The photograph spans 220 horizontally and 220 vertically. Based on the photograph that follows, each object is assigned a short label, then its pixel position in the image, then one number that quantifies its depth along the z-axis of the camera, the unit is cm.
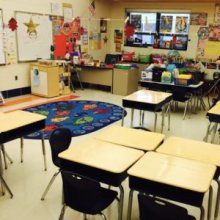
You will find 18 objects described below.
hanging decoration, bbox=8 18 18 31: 638
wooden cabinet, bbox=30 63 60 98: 711
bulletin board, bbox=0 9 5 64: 648
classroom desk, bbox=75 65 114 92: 782
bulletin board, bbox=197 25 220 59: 792
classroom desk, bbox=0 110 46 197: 293
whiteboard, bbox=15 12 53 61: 696
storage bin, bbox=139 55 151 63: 884
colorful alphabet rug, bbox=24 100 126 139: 507
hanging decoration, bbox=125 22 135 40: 765
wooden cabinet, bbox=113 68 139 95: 755
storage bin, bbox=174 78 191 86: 588
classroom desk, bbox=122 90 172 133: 429
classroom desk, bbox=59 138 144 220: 215
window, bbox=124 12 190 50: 855
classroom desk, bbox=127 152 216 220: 194
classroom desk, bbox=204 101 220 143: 385
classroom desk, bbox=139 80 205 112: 589
